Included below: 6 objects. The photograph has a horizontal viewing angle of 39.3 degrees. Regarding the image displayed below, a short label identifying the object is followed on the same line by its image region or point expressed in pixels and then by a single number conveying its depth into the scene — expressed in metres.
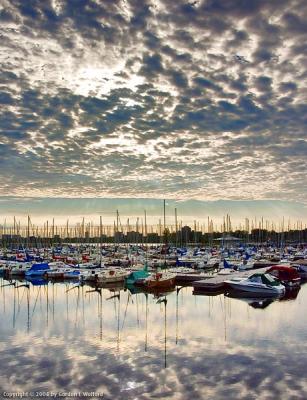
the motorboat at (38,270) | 54.65
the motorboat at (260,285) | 38.81
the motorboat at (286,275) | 45.59
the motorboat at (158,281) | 42.91
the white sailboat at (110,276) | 47.55
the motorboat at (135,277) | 45.22
